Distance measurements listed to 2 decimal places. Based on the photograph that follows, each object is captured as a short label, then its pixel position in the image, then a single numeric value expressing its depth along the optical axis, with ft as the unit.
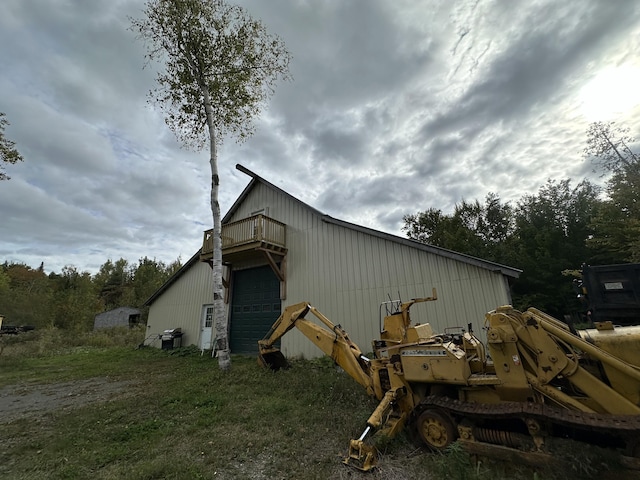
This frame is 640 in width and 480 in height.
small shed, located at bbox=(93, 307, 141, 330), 92.84
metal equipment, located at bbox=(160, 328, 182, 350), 46.09
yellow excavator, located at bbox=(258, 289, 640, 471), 9.63
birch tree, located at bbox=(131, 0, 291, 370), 37.81
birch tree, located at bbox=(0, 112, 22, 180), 38.86
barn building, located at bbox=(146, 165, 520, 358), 26.08
